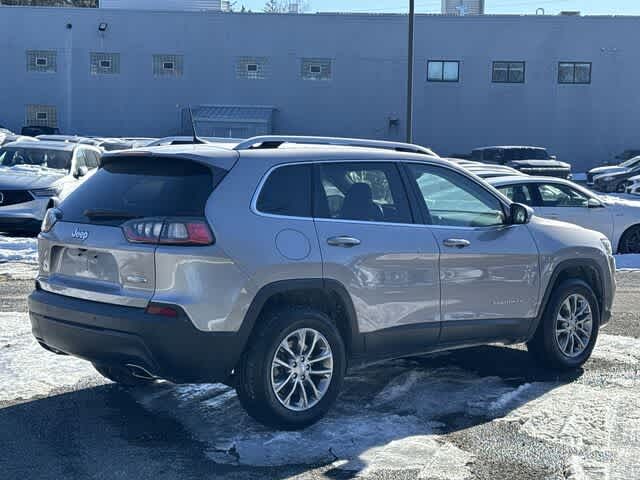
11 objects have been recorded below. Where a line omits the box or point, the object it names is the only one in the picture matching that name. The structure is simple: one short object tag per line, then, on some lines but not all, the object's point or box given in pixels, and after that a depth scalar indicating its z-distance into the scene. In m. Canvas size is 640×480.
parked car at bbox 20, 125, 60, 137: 48.31
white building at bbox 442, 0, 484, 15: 55.75
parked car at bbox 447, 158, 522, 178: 15.88
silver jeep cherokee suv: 5.64
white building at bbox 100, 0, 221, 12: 54.34
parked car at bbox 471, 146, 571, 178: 35.65
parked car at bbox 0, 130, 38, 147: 36.18
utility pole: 29.83
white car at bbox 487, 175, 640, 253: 14.80
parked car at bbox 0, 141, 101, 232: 15.77
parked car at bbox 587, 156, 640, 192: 36.75
